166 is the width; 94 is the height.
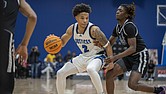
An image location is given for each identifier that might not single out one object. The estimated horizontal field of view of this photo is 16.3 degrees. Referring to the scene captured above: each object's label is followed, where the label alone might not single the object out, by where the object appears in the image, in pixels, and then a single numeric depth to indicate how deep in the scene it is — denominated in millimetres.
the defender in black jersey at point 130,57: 8959
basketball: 9223
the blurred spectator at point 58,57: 27304
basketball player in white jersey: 8663
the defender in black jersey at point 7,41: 4448
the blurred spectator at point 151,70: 25845
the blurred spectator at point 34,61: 26952
